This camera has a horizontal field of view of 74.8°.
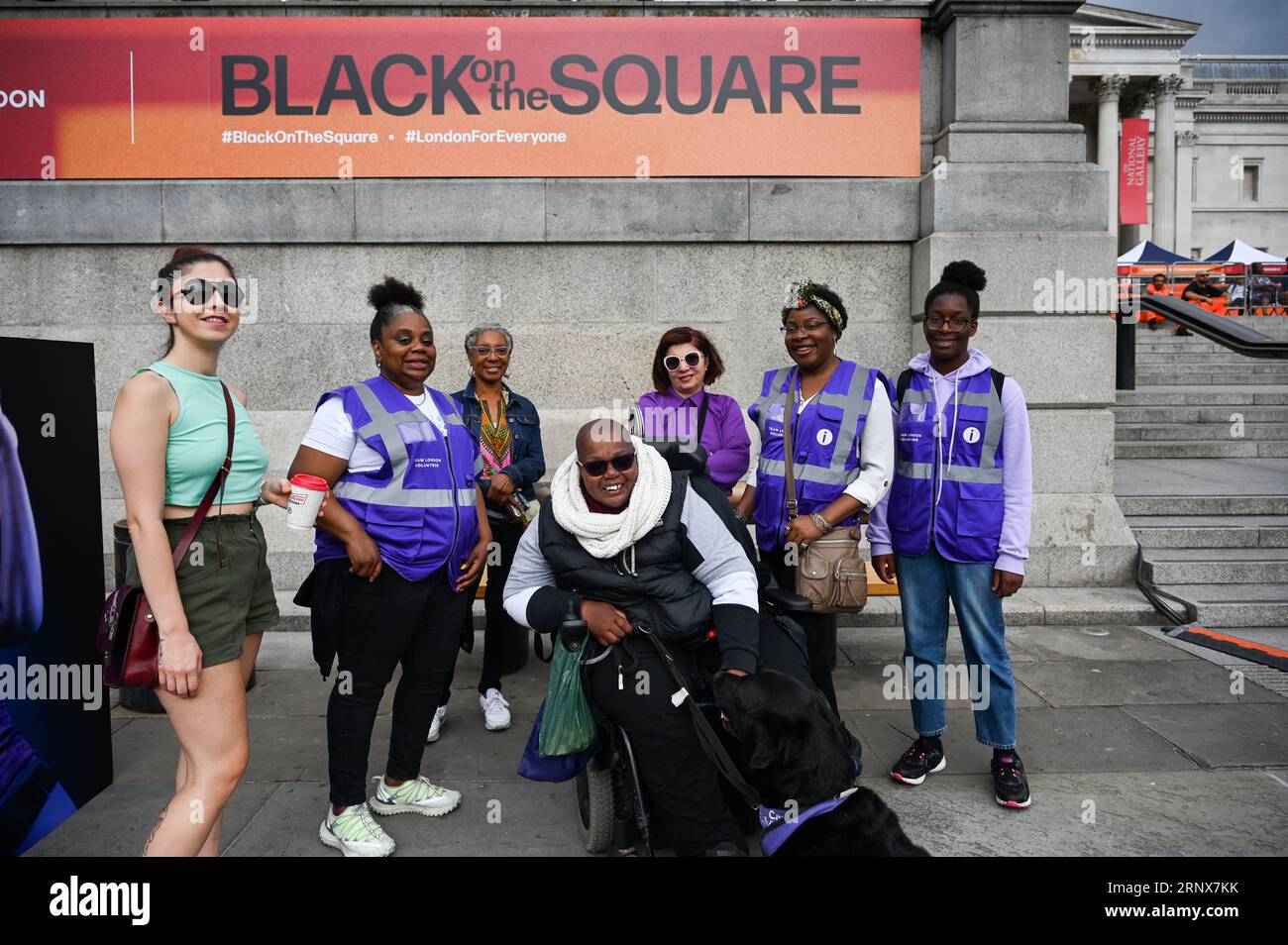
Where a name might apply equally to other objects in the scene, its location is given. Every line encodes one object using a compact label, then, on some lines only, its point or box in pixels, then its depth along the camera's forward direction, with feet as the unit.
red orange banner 21.79
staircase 20.07
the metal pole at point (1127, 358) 34.88
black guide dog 8.35
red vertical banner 84.53
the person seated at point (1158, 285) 76.19
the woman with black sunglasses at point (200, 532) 7.53
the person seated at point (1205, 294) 69.87
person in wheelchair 9.36
